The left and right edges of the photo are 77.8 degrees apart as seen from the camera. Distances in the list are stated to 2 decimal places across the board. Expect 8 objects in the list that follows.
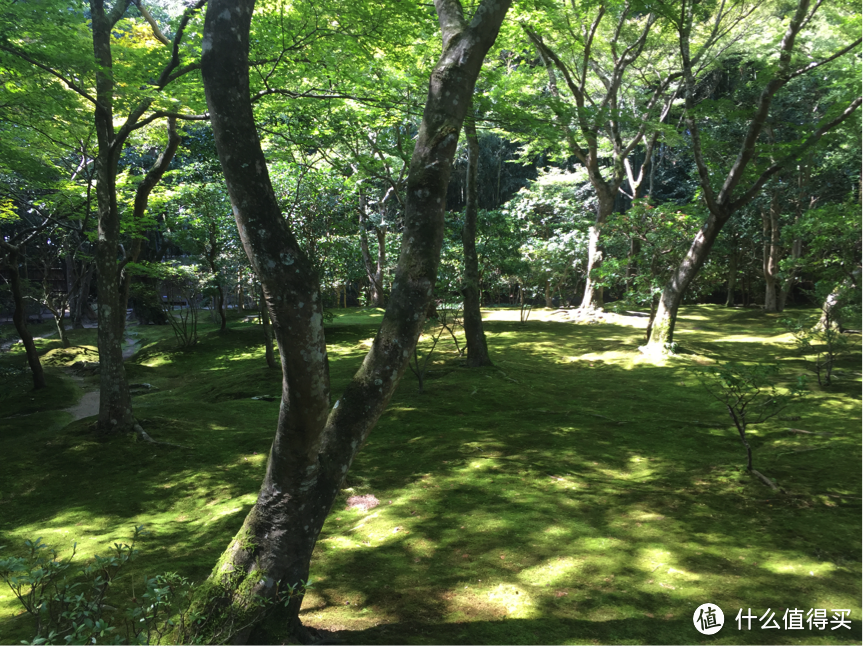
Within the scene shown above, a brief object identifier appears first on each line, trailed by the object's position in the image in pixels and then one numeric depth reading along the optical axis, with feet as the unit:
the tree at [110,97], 17.65
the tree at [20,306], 30.09
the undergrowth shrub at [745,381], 14.61
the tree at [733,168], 26.84
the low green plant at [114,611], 4.88
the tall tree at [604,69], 39.65
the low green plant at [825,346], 26.70
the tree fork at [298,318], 7.33
